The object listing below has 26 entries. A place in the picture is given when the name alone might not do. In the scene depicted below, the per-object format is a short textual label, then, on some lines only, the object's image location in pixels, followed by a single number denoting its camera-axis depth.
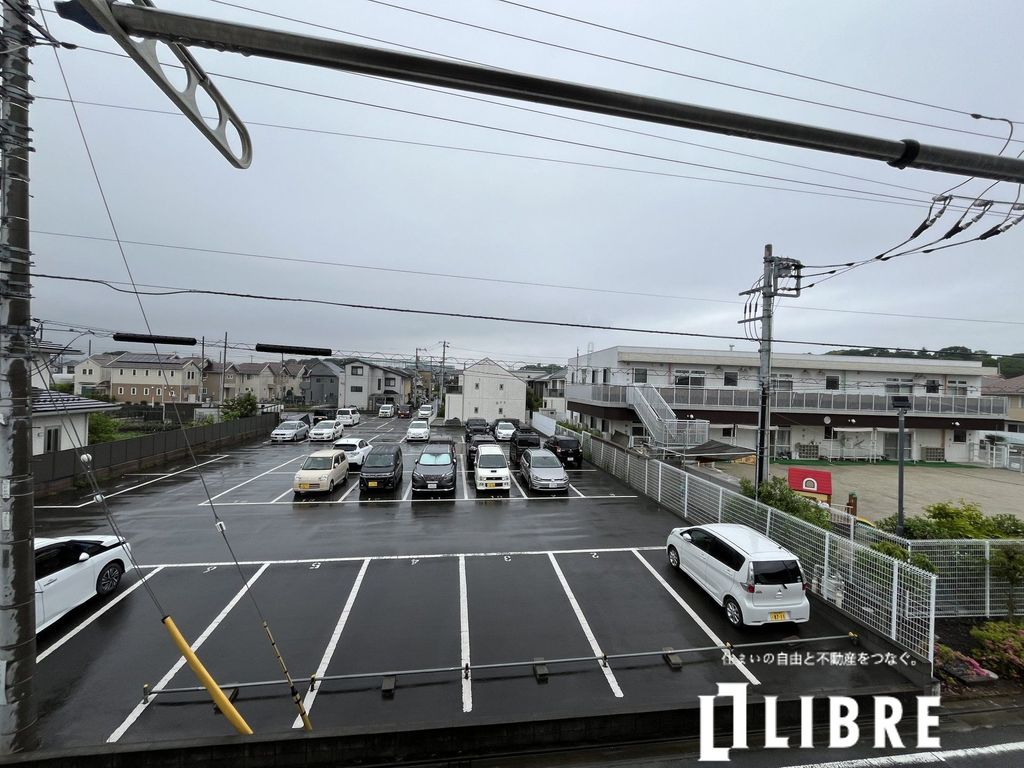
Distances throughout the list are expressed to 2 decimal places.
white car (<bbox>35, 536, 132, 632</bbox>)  6.91
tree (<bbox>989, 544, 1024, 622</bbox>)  7.42
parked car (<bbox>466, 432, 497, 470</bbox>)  21.78
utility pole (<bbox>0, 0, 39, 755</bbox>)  4.52
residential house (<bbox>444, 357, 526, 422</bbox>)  44.94
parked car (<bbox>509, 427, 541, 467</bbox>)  23.06
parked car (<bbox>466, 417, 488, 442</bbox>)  32.47
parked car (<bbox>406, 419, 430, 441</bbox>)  31.34
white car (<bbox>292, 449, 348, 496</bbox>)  15.57
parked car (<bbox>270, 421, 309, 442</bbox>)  30.02
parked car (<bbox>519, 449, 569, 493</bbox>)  16.33
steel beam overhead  2.87
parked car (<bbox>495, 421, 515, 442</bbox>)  31.33
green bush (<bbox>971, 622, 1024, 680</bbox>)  6.43
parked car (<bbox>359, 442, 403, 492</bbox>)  16.09
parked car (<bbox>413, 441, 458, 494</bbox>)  15.43
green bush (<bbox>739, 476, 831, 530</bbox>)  9.45
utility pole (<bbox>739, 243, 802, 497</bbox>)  11.34
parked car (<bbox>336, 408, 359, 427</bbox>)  36.56
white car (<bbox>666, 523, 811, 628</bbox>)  7.09
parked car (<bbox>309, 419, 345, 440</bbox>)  29.42
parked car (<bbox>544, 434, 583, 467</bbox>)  22.16
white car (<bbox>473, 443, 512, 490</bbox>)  16.16
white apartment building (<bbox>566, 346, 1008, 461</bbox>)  24.39
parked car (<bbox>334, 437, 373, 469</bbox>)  20.34
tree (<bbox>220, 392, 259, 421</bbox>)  34.75
